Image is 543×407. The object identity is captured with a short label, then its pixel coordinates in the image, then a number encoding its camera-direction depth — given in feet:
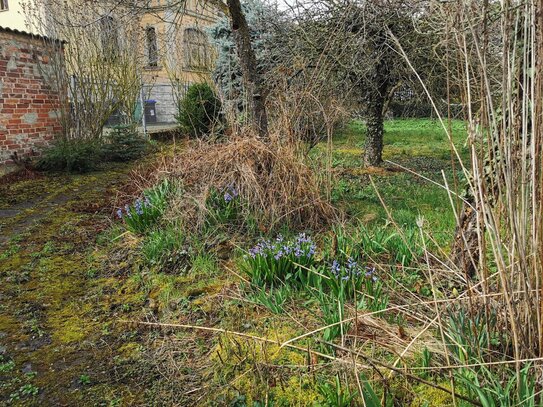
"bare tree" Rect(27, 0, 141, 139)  31.35
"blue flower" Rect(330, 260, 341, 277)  9.45
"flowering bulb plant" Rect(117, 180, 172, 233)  14.48
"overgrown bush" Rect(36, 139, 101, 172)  27.89
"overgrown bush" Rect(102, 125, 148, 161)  33.45
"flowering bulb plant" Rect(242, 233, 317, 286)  9.98
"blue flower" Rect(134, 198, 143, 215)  14.65
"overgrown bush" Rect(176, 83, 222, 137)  42.22
